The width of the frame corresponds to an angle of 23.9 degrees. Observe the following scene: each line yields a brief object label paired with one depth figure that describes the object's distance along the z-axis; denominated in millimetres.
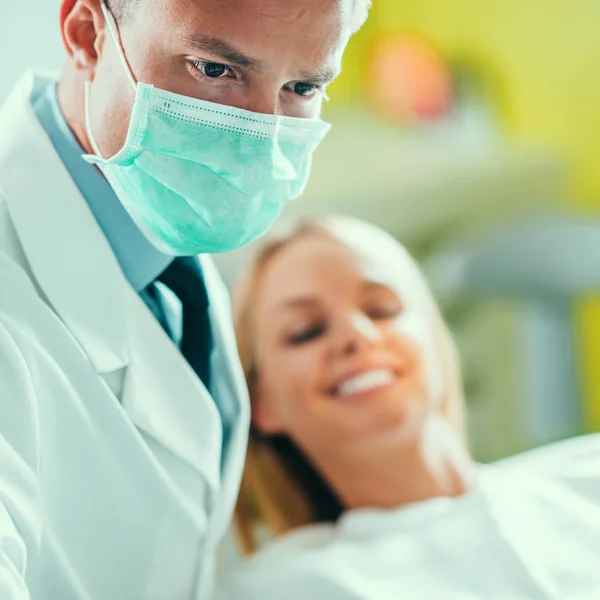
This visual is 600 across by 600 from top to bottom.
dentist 776
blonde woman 1002
